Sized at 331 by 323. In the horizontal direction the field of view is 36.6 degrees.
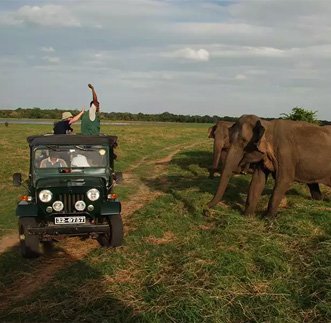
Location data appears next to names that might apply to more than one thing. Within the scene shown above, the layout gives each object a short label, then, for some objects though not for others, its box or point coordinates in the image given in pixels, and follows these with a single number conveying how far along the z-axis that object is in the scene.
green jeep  8.32
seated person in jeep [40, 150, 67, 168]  9.04
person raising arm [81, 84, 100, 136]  12.50
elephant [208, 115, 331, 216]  10.48
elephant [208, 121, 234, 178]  17.61
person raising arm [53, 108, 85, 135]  12.23
